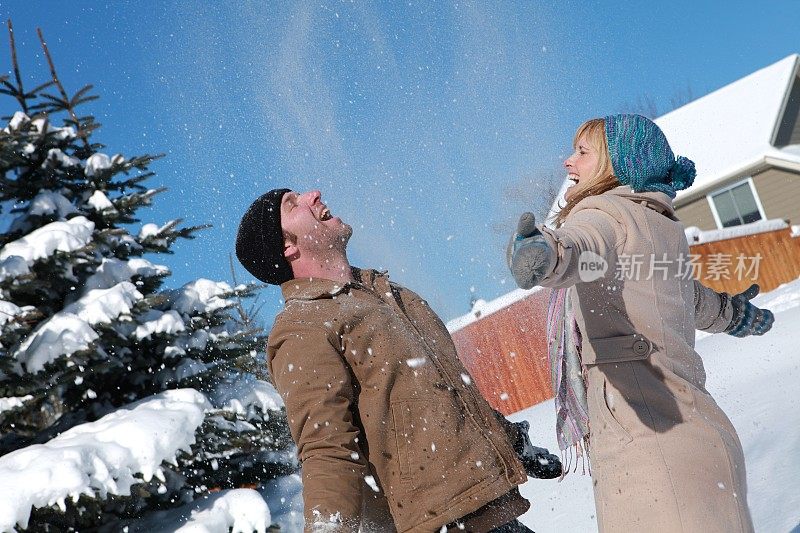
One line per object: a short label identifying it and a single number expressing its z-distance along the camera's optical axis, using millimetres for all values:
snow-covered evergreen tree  4824
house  17609
